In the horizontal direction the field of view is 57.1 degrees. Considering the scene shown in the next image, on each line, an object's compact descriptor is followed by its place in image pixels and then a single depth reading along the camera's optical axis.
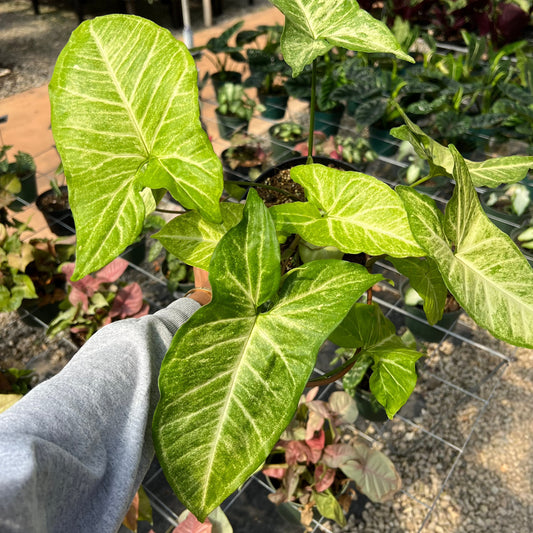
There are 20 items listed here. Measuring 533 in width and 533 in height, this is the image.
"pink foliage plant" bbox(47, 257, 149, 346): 1.49
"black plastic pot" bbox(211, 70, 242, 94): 2.62
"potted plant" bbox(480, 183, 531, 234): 1.82
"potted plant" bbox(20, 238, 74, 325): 1.66
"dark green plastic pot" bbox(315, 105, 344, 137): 2.40
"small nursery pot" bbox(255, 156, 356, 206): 1.02
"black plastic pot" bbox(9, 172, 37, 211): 2.11
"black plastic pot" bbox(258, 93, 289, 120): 2.54
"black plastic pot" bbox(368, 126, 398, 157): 2.21
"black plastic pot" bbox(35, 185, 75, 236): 2.02
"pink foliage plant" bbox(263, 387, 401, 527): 1.20
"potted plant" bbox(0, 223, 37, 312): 1.55
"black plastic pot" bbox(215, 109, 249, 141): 2.35
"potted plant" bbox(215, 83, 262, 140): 2.34
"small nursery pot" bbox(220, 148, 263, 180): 2.10
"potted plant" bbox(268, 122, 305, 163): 2.24
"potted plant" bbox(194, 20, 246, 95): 2.37
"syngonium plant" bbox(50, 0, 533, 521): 0.54
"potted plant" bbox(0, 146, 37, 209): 1.97
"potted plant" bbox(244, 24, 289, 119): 2.36
